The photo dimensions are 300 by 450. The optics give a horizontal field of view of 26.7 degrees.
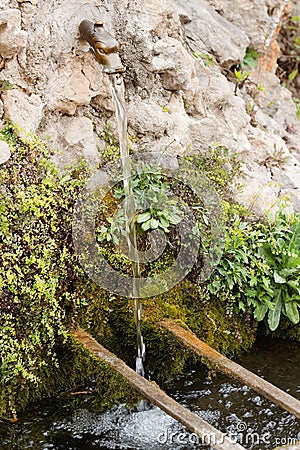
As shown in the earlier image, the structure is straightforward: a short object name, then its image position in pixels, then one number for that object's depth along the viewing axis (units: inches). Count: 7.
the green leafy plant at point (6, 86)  165.6
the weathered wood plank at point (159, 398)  124.4
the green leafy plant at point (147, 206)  169.8
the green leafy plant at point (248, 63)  240.5
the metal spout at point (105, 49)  161.8
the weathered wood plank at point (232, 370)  134.8
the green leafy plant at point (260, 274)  176.2
